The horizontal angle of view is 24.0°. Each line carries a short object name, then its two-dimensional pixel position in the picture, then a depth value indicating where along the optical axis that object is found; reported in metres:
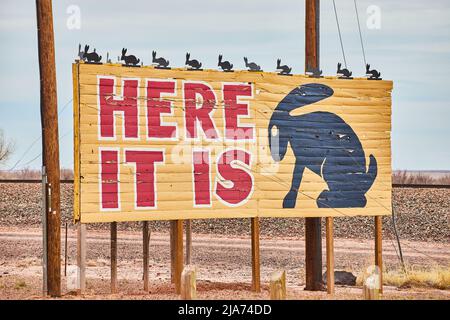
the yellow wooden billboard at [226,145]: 21.36
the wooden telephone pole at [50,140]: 21.36
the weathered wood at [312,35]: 24.95
